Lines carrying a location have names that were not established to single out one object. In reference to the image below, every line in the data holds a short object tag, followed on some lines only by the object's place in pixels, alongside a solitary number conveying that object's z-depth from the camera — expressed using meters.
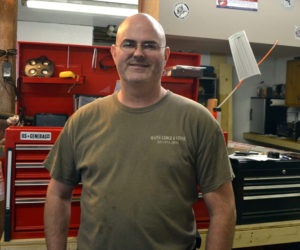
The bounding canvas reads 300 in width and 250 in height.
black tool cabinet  1.56
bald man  0.93
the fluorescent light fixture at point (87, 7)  3.82
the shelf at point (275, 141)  3.16
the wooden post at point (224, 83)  4.11
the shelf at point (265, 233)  1.57
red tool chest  1.34
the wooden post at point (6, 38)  2.04
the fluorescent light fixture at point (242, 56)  1.65
